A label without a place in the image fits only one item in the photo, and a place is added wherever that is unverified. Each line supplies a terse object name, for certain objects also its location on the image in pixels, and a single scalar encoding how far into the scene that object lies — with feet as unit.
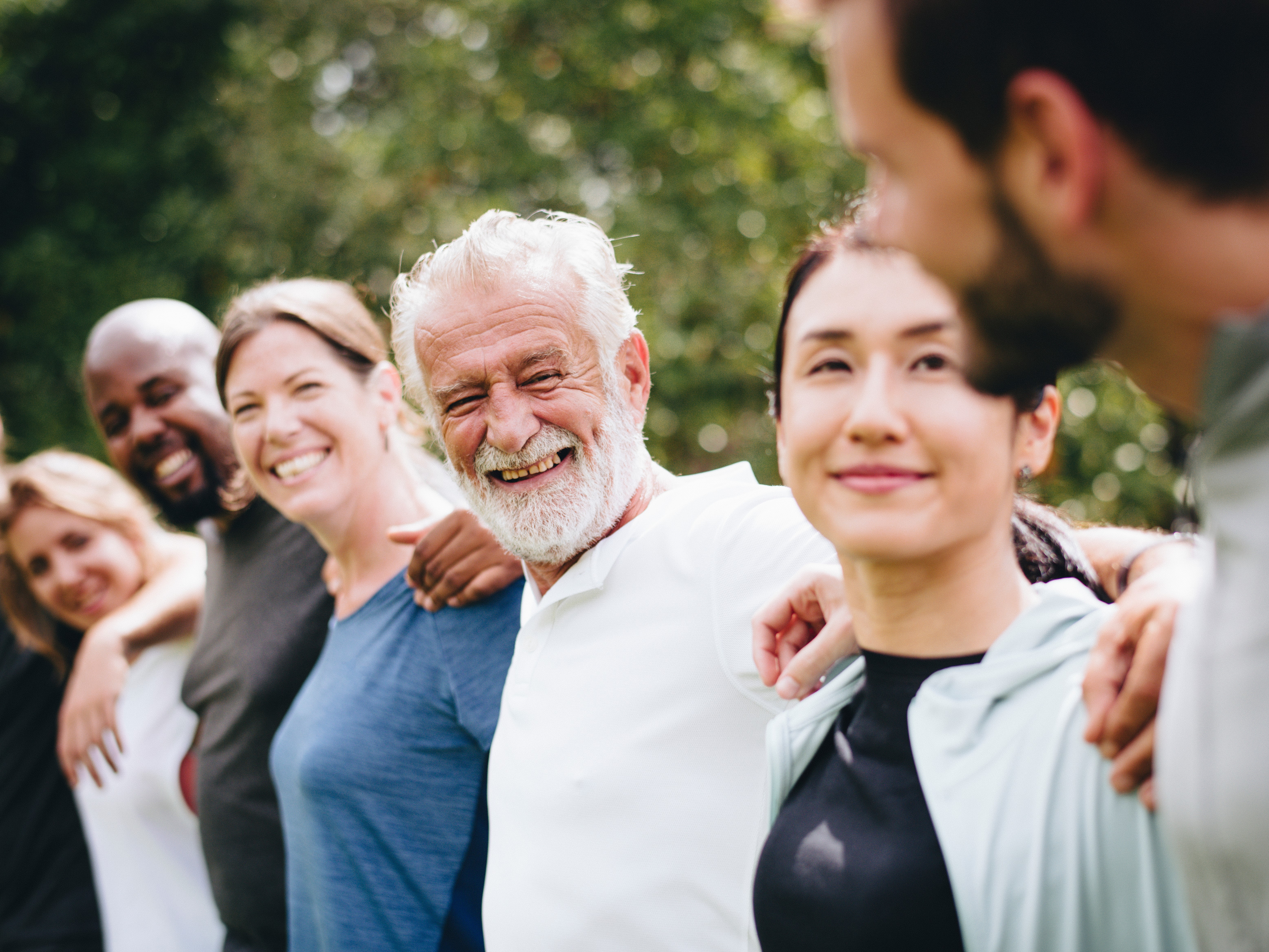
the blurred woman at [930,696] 3.66
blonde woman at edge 10.84
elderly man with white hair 5.65
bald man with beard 9.06
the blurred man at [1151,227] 2.61
